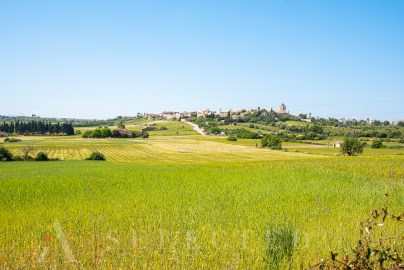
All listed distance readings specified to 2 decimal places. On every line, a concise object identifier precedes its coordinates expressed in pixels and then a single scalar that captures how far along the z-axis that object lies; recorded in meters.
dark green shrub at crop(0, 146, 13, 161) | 63.97
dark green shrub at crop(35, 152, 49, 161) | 67.44
